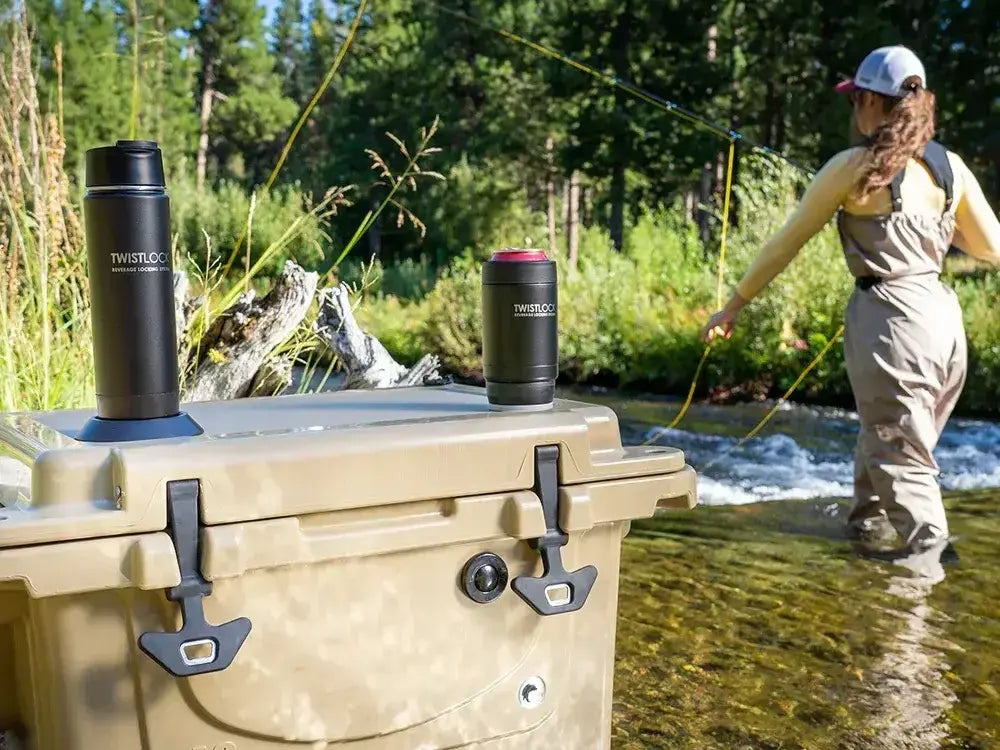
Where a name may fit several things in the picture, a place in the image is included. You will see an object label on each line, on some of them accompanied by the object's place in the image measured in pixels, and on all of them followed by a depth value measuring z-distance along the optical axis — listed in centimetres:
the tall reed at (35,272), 336
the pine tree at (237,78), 3506
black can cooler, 181
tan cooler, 147
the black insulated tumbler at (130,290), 156
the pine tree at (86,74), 2550
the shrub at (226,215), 2089
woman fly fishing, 385
